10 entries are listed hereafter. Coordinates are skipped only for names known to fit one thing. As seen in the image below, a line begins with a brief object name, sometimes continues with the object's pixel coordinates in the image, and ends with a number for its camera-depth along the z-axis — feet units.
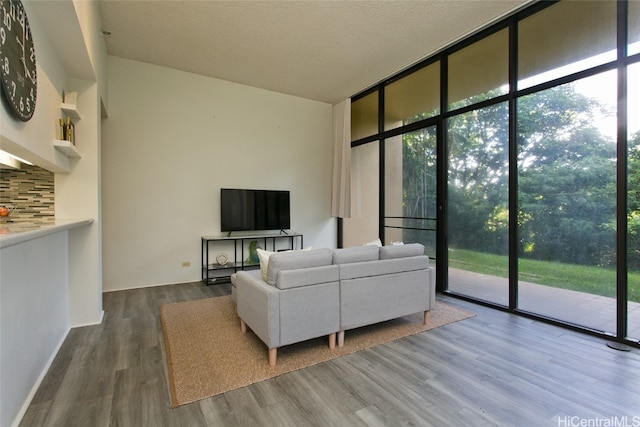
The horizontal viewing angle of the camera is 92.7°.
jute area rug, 6.81
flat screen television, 16.38
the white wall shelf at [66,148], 8.38
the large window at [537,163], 8.74
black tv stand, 15.75
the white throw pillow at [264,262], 8.48
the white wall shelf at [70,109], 8.94
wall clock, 4.93
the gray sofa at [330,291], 7.59
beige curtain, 19.22
